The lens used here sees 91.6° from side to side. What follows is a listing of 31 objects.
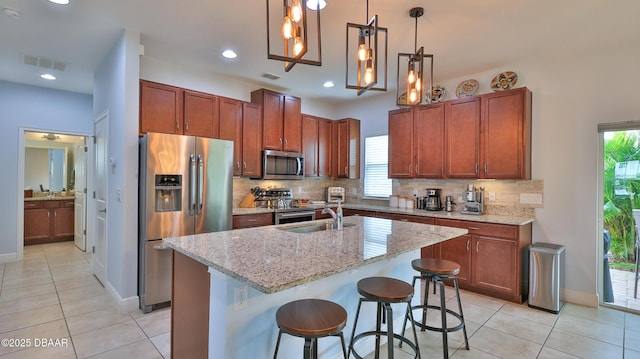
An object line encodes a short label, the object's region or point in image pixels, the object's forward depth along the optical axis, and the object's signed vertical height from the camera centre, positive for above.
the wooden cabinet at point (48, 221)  5.90 -0.83
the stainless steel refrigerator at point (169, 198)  3.10 -0.20
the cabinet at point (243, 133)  4.21 +0.65
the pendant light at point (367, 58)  1.97 +0.82
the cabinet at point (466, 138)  3.59 +0.54
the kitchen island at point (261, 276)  1.47 -0.49
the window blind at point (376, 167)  5.27 +0.23
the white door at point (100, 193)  3.71 -0.18
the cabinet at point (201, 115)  3.83 +0.82
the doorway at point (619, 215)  3.25 -0.36
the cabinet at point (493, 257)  3.37 -0.88
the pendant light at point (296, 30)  1.60 +0.80
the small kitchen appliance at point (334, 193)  5.62 -0.24
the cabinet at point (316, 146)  5.19 +0.59
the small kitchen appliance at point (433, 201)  4.38 -0.29
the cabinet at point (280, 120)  4.59 +0.92
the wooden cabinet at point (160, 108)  3.46 +0.82
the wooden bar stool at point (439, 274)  2.22 -0.70
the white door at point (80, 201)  5.53 -0.42
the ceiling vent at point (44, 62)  3.78 +1.46
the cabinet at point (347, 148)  5.45 +0.57
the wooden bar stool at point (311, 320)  1.44 -0.69
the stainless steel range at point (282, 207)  4.27 -0.39
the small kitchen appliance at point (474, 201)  3.98 -0.27
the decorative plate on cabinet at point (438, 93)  4.43 +1.24
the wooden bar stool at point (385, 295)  1.75 -0.68
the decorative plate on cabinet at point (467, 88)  4.11 +1.24
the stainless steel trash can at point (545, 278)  3.14 -0.99
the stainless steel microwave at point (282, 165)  4.59 +0.23
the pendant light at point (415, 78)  2.38 +0.81
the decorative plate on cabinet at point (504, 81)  3.80 +1.24
